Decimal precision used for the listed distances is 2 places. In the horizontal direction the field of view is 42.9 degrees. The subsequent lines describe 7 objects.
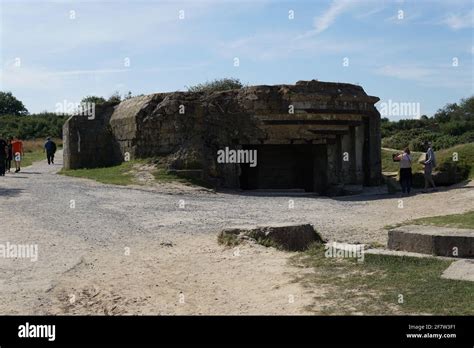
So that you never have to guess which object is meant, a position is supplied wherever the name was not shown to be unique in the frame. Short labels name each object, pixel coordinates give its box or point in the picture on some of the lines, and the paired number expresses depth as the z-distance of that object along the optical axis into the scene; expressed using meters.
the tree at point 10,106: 71.62
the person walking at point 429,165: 17.34
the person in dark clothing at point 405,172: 17.22
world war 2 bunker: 19.73
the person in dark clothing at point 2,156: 19.84
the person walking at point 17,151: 22.38
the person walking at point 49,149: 26.85
